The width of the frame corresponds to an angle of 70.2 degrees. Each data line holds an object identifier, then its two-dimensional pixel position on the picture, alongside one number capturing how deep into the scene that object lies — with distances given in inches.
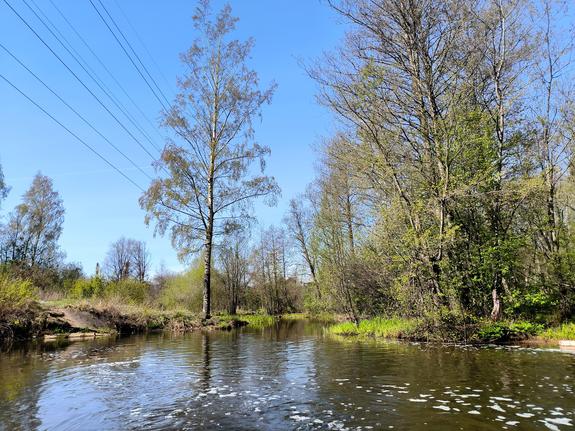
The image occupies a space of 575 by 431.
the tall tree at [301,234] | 1557.8
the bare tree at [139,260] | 2744.1
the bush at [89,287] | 1016.2
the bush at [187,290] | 1370.6
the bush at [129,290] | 997.2
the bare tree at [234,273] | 1755.7
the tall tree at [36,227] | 1617.9
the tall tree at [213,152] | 919.7
